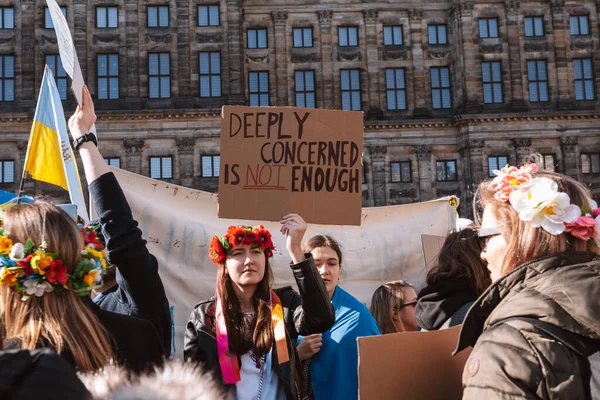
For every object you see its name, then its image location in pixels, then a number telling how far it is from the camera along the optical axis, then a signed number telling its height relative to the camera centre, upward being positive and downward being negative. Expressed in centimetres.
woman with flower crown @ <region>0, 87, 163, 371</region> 238 -11
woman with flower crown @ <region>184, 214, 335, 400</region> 388 -41
